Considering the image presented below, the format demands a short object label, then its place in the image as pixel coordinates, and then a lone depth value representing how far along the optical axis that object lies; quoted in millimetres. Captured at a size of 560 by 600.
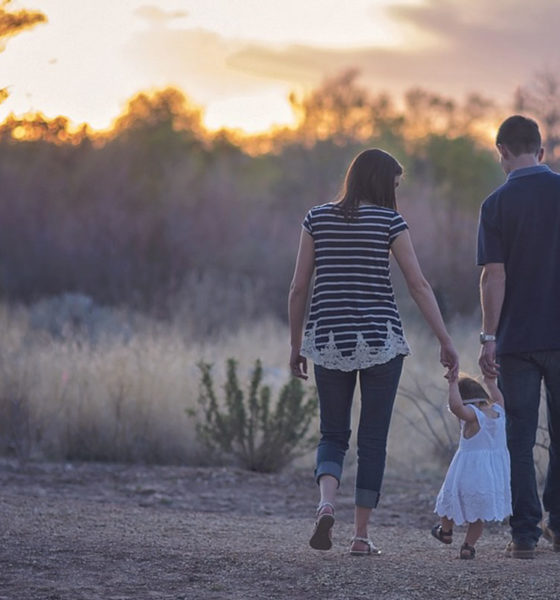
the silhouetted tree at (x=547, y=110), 52729
